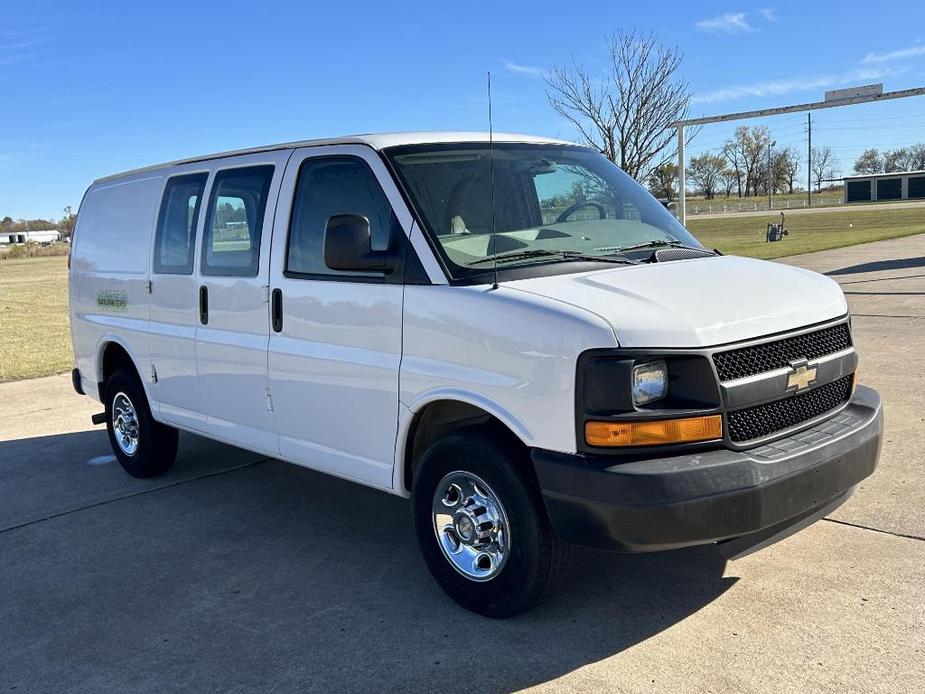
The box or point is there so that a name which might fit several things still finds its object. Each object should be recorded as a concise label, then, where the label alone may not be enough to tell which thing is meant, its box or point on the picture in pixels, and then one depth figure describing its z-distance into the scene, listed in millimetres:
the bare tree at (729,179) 128925
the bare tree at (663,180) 24016
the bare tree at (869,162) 144625
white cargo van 3281
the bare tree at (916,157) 137125
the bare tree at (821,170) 143250
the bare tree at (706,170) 110188
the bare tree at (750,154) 124875
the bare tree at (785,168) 132625
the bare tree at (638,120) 21859
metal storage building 98438
